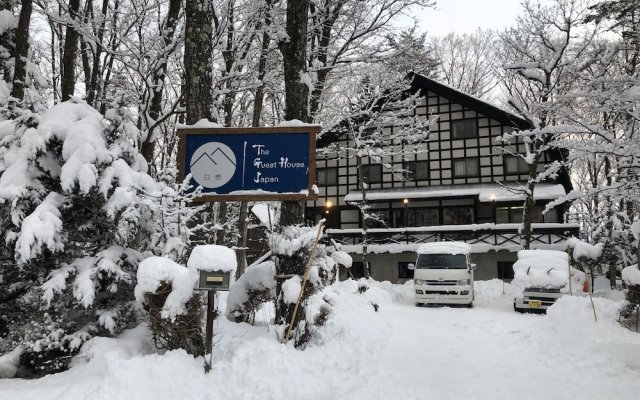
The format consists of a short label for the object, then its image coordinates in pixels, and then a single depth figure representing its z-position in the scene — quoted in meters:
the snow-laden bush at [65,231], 5.53
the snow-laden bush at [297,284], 7.12
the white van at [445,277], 15.55
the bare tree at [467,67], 33.66
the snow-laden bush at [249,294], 7.99
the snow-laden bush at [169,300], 5.44
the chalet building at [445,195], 23.61
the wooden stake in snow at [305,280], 6.86
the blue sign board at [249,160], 6.73
